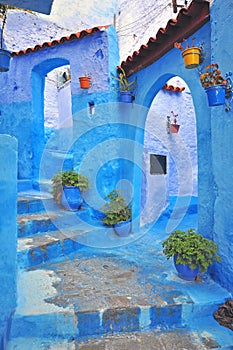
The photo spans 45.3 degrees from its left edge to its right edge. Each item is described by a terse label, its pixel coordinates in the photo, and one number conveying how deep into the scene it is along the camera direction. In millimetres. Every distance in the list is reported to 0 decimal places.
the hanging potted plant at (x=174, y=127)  6410
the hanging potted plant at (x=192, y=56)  3348
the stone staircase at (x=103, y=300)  2662
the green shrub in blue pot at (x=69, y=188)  5277
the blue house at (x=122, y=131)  3163
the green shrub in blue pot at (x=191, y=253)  3240
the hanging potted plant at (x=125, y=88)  5367
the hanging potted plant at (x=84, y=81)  5488
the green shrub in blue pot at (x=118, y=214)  5281
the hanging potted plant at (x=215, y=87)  2975
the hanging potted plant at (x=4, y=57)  3814
